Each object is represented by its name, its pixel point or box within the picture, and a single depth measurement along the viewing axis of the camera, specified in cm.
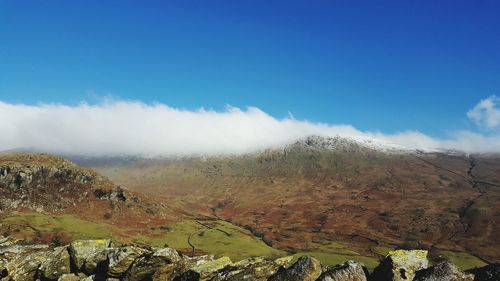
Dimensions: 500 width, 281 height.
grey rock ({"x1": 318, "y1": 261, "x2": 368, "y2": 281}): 2038
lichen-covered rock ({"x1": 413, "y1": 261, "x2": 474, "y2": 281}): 1954
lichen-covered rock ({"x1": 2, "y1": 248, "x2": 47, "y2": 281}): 2677
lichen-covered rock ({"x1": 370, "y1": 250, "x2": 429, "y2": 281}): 2078
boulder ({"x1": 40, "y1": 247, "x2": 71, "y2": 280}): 2608
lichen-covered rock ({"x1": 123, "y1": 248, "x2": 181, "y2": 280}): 2405
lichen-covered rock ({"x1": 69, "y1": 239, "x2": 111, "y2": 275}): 2603
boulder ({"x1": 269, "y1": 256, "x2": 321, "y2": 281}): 2077
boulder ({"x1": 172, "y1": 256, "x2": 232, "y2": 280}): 2266
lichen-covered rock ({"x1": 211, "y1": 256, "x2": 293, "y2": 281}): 2166
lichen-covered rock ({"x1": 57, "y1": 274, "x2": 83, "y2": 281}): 2527
